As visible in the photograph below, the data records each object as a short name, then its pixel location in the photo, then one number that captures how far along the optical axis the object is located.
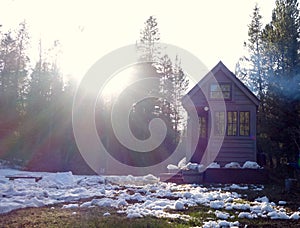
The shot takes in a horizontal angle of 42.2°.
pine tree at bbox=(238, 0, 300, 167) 19.49
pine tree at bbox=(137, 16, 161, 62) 34.09
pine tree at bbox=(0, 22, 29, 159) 27.80
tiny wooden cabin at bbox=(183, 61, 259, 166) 17.30
